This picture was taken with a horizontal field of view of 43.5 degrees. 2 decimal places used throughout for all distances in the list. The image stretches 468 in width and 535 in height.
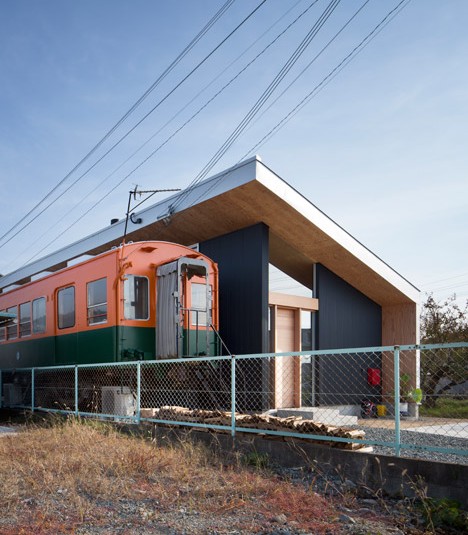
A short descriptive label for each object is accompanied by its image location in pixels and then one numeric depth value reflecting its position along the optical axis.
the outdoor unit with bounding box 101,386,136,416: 10.41
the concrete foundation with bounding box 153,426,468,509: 5.18
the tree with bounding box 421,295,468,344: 20.09
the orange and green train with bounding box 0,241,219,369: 11.09
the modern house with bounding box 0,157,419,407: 12.42
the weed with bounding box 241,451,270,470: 6.68
